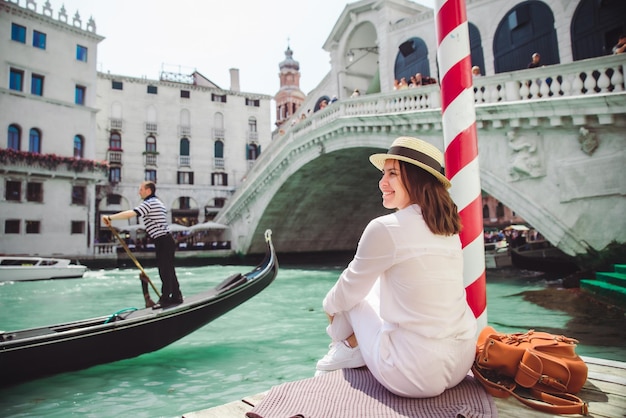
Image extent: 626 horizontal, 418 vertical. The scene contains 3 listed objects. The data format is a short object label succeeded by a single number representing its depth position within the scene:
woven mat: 0.97
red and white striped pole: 1.62
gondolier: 3.04
